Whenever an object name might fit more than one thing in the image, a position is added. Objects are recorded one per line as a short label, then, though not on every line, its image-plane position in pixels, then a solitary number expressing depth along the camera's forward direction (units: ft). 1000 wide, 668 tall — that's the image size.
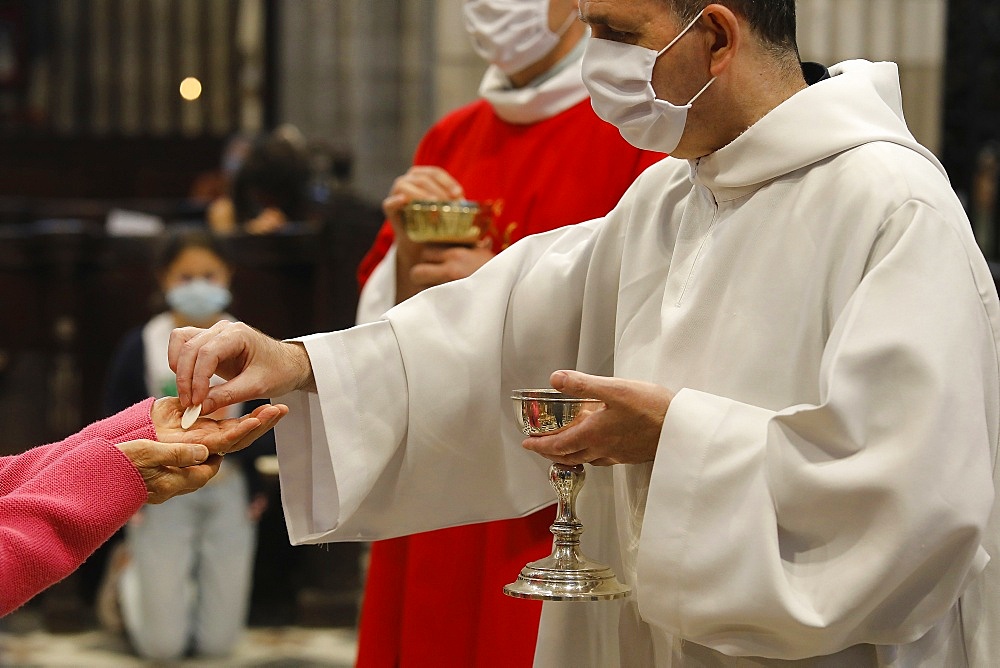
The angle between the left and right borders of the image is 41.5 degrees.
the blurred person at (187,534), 18.66
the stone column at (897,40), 22.17
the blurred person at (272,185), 22.40
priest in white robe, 5.60
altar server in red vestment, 9.15
